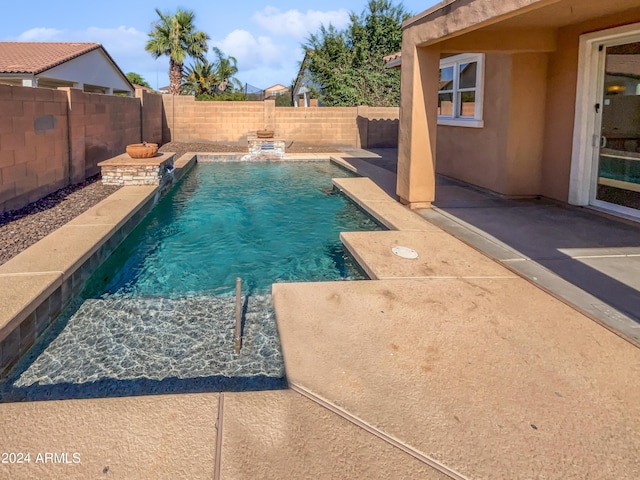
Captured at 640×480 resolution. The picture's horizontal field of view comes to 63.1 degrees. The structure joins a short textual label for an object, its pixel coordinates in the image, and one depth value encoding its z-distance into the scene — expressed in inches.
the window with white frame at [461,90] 394.6
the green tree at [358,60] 995.3
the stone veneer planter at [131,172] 410.9
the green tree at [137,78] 2145.1
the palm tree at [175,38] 1221.7
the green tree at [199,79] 1427.2
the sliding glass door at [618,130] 278.8
